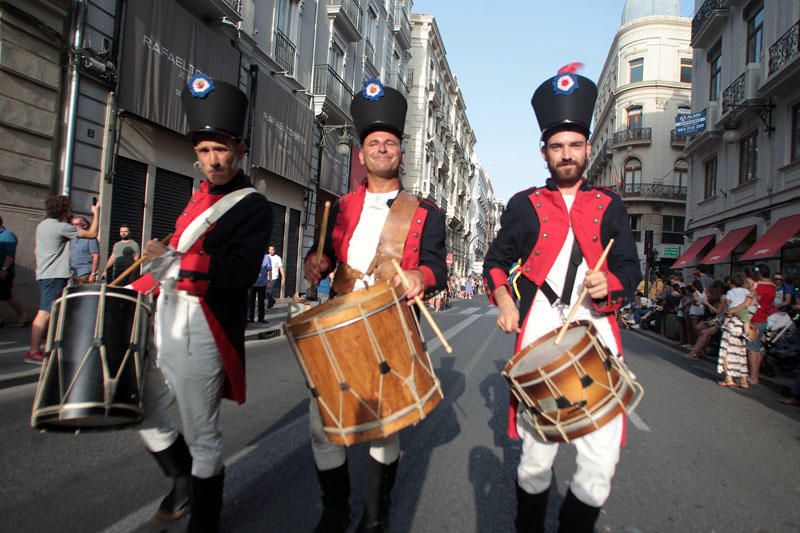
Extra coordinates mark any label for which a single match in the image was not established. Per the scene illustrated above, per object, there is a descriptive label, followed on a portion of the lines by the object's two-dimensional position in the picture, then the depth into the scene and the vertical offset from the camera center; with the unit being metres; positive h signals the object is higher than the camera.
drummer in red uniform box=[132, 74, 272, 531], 2.54 -0.15
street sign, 22.91 +7.01
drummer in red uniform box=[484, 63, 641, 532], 2.52 +0.15
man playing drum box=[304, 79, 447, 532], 2.71 +0.16
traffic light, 23.18 +1.85
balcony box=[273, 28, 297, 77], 19.19 +7.63
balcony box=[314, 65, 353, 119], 22.34 +7.66
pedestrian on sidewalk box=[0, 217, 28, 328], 8.46 -0.10
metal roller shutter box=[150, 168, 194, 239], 13.69 +1.61
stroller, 10.10 -0.83
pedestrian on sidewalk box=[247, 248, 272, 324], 12.44 -0.50
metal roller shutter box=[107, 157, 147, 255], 12.22 +1.43
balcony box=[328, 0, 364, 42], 22.88 +10.76
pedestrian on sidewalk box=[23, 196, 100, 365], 6.58 +0.00
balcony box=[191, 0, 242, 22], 14.56 +6.76
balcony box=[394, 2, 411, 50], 34.12 +15.41
